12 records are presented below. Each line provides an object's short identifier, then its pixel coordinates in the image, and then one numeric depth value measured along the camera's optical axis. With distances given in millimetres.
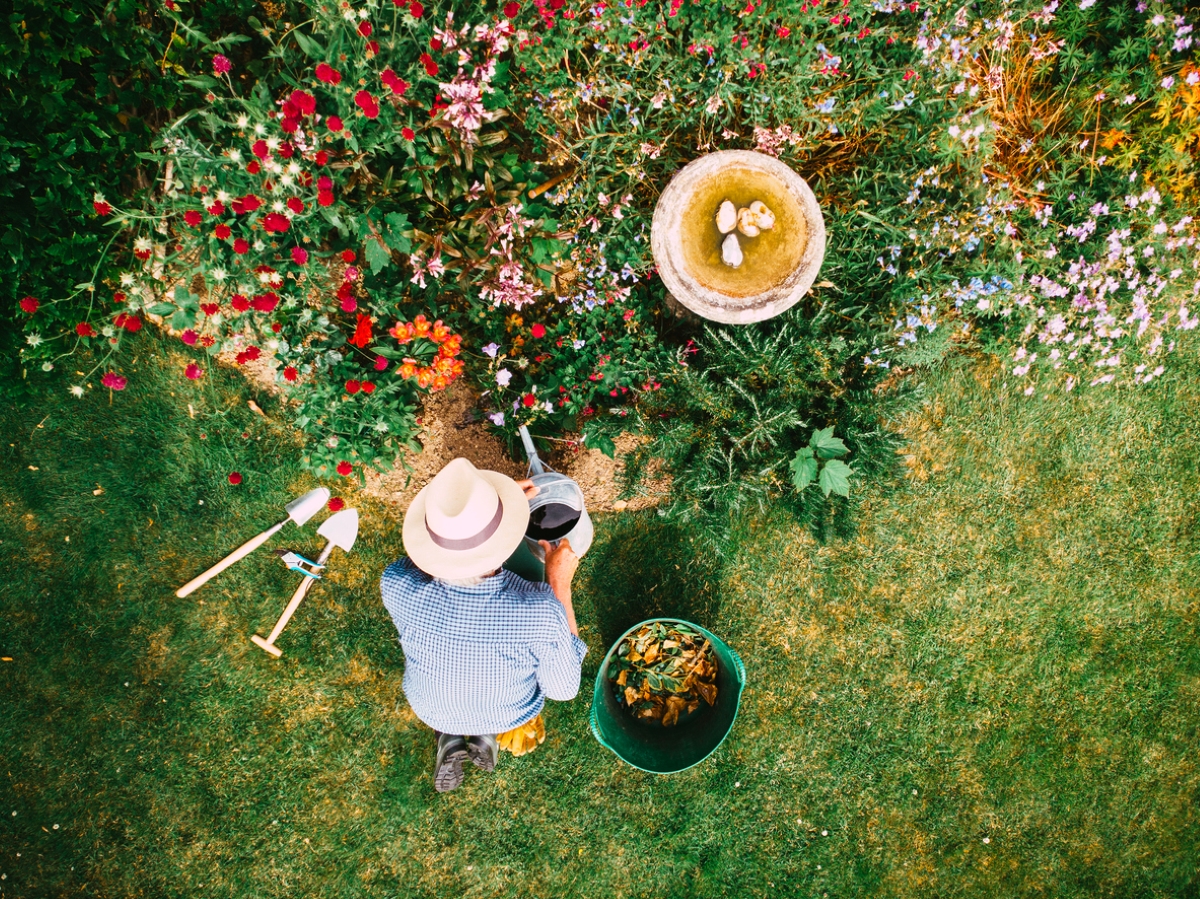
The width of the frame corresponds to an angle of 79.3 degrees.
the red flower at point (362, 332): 3111
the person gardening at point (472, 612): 3184
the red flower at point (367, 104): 2677
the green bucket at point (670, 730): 3865
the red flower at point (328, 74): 2656
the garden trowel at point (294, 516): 4188
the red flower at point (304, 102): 2645
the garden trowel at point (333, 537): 4238
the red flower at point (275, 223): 2783
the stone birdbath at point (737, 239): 3553
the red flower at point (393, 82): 2766
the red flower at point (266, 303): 2812
